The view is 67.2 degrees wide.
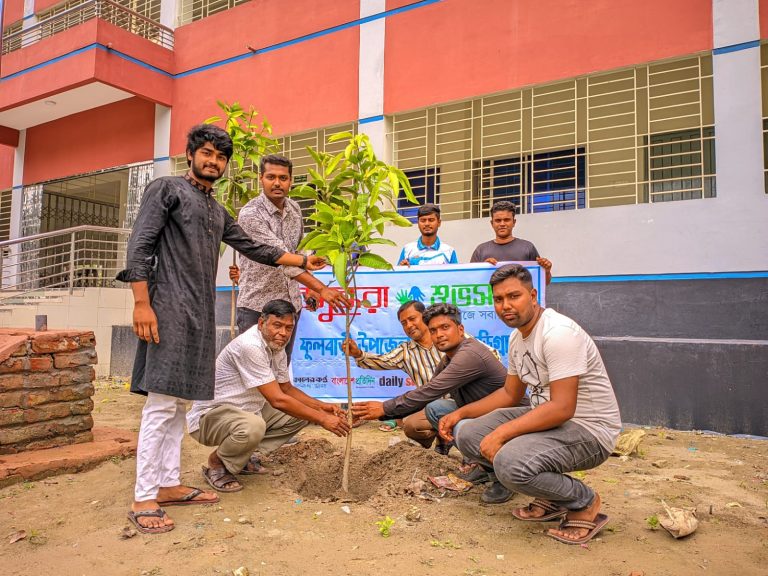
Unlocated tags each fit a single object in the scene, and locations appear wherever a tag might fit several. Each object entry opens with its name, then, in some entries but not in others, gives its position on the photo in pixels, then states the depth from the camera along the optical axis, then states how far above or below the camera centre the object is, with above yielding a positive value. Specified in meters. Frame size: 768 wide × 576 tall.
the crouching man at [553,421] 2.51 -0.46
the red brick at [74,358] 3.80 -0.30
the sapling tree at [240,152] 5.38 +1.56
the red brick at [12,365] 3.53 -0.32
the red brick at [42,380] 3.64 -0.43
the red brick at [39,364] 3.65 -0.32
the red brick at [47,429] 3.56 -0.75
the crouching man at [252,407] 3.17 -0.53
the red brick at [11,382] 3.53 -0.42
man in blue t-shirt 5.12 +0.64
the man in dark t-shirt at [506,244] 5.07 +0.66
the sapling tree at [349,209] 2.96 +0.56
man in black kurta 2.69 +0.03
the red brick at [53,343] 3.69 -0.19
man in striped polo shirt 3.87 -0.30
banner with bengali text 5.02 -0.07
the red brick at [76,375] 3.83 -0.42
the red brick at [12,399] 3.53 -0.53
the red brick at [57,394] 3.65 -0.53
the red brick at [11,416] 3.53 -0.64
